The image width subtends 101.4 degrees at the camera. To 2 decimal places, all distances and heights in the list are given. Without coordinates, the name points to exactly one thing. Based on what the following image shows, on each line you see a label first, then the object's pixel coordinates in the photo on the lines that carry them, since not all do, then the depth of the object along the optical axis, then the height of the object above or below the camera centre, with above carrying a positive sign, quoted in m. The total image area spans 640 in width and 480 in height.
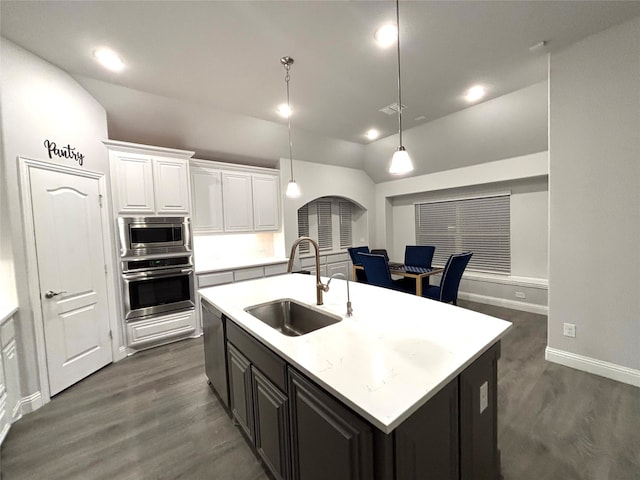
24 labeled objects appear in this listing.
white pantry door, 2.27 -0.33
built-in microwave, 2.98 +0.01
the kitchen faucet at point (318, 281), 1.79 -0.36
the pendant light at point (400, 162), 1.66 +0.41
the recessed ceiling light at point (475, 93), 2.99 +1.55
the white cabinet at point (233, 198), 3.77 +0.55
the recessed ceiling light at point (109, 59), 2.15 +1.53
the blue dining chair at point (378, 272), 3.62 -0.65
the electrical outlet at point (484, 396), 1.25 -0.84
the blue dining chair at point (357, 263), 4.91 -0.67
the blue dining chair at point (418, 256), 4.52 -0.55
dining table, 3.65 -0.70
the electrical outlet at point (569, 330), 2.51 -1.07
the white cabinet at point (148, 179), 2.96 +0.69
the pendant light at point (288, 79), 2.30 +1.49
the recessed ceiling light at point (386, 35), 1.96 +1.48
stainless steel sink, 1.85 -0.64
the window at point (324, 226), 5.72 +0.07
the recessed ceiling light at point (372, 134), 4.25 +1.58
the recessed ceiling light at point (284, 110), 3.23 +1.55
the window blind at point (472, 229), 4.51 -0.12
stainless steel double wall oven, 3.00 -0.36
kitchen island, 0.87 -0.67
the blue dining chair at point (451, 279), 3.22 -0.70
